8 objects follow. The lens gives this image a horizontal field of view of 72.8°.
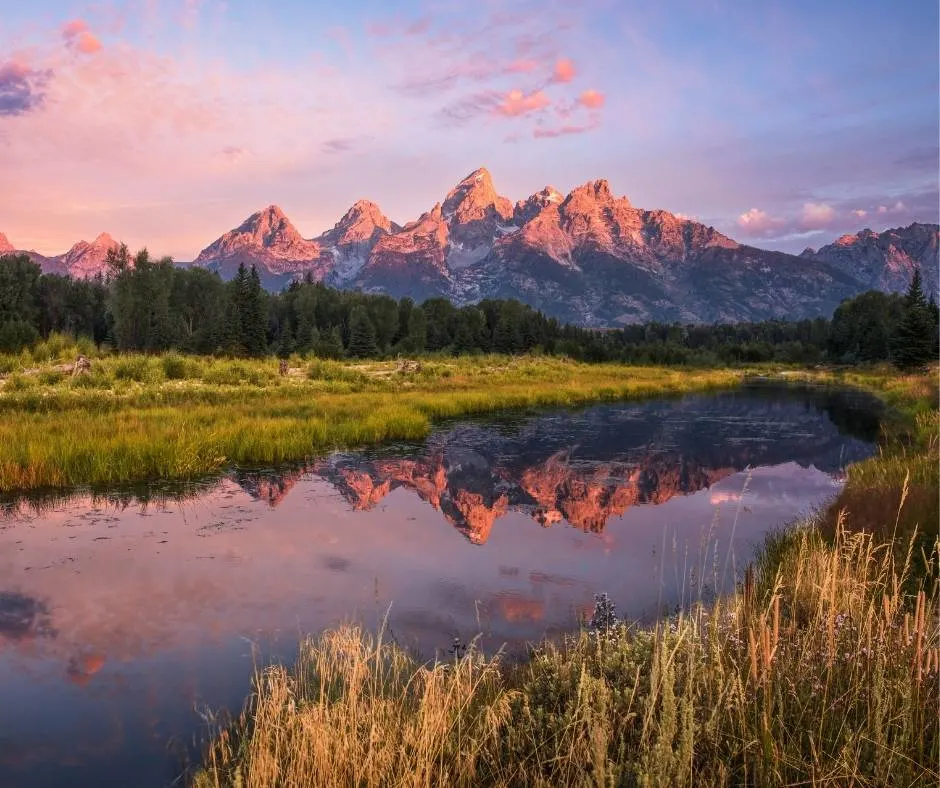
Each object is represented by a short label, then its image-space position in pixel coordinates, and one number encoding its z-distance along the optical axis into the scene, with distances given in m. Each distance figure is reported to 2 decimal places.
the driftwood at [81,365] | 31.82
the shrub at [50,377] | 29.38
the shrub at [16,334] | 66.74
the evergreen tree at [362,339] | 104.88
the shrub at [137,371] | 32.49
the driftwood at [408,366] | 49.99
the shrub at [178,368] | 35.72
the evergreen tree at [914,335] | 74.56
